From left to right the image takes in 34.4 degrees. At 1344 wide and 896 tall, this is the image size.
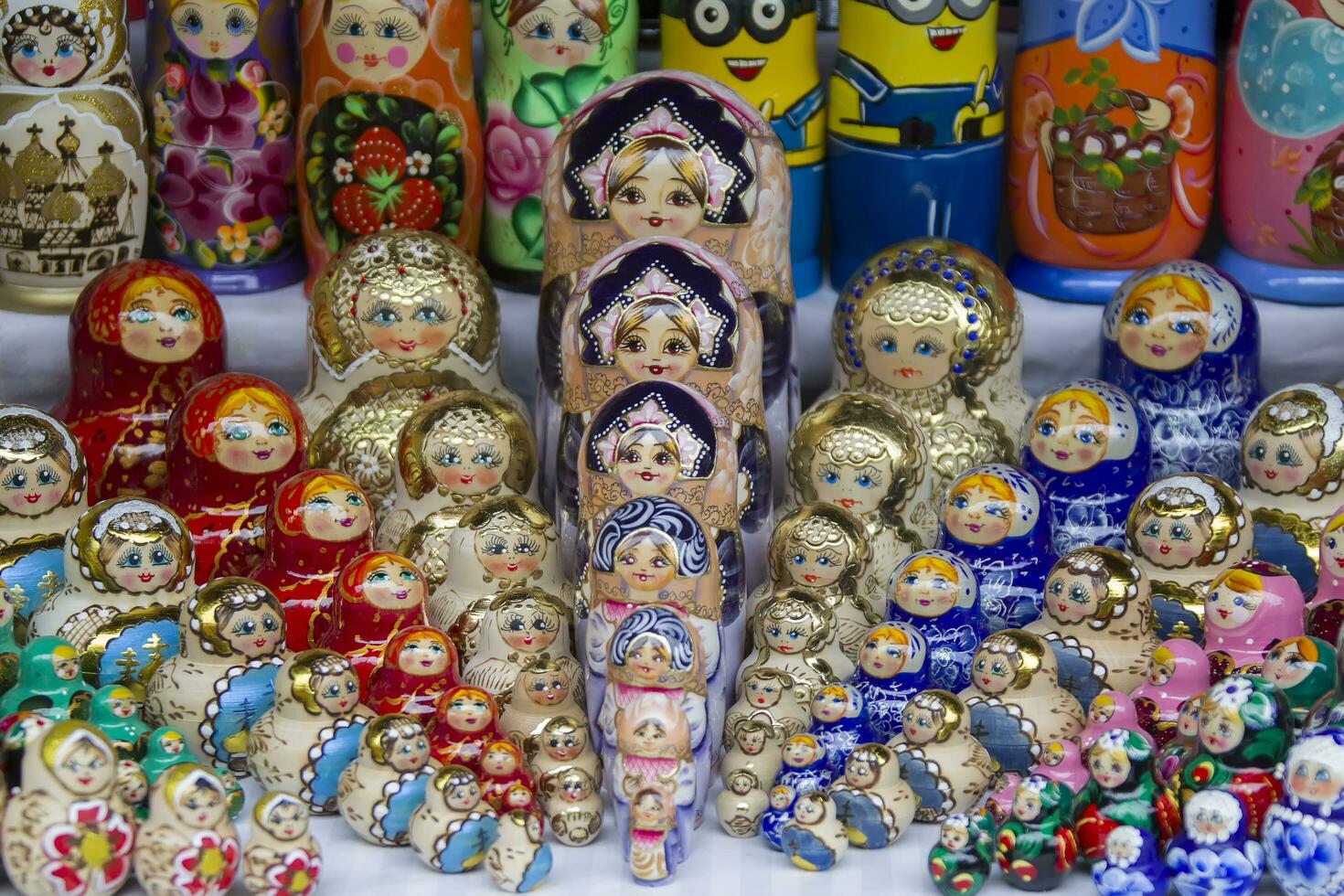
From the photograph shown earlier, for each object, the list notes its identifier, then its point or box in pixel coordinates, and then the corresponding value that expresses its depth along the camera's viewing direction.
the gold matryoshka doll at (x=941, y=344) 3.00
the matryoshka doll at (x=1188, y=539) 2.72
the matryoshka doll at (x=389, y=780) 2.42
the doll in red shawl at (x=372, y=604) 2.62
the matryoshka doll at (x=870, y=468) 2.84
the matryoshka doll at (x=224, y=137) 3.27
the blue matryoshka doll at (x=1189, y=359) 3.02
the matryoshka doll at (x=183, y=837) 2.25
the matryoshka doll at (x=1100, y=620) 2.63
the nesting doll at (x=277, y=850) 2.28
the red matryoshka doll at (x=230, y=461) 2.84
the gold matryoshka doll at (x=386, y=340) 3.02
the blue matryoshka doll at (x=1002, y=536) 2.76
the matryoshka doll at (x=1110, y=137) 3.25
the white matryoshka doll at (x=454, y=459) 2.87
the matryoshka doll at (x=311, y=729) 2.49
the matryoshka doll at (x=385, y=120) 3.20
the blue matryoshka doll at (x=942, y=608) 2.63
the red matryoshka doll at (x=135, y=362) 3.00
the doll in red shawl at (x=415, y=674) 2.54
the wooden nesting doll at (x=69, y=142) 3.14
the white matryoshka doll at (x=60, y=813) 2.22
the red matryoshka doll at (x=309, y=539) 2.74
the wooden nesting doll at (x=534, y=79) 3.21
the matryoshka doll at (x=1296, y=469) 2.85
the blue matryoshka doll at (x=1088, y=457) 2.88
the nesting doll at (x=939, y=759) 2.48
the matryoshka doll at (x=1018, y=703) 2.54
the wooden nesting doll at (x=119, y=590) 2.65
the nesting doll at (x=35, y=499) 2.80
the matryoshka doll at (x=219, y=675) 2.56
